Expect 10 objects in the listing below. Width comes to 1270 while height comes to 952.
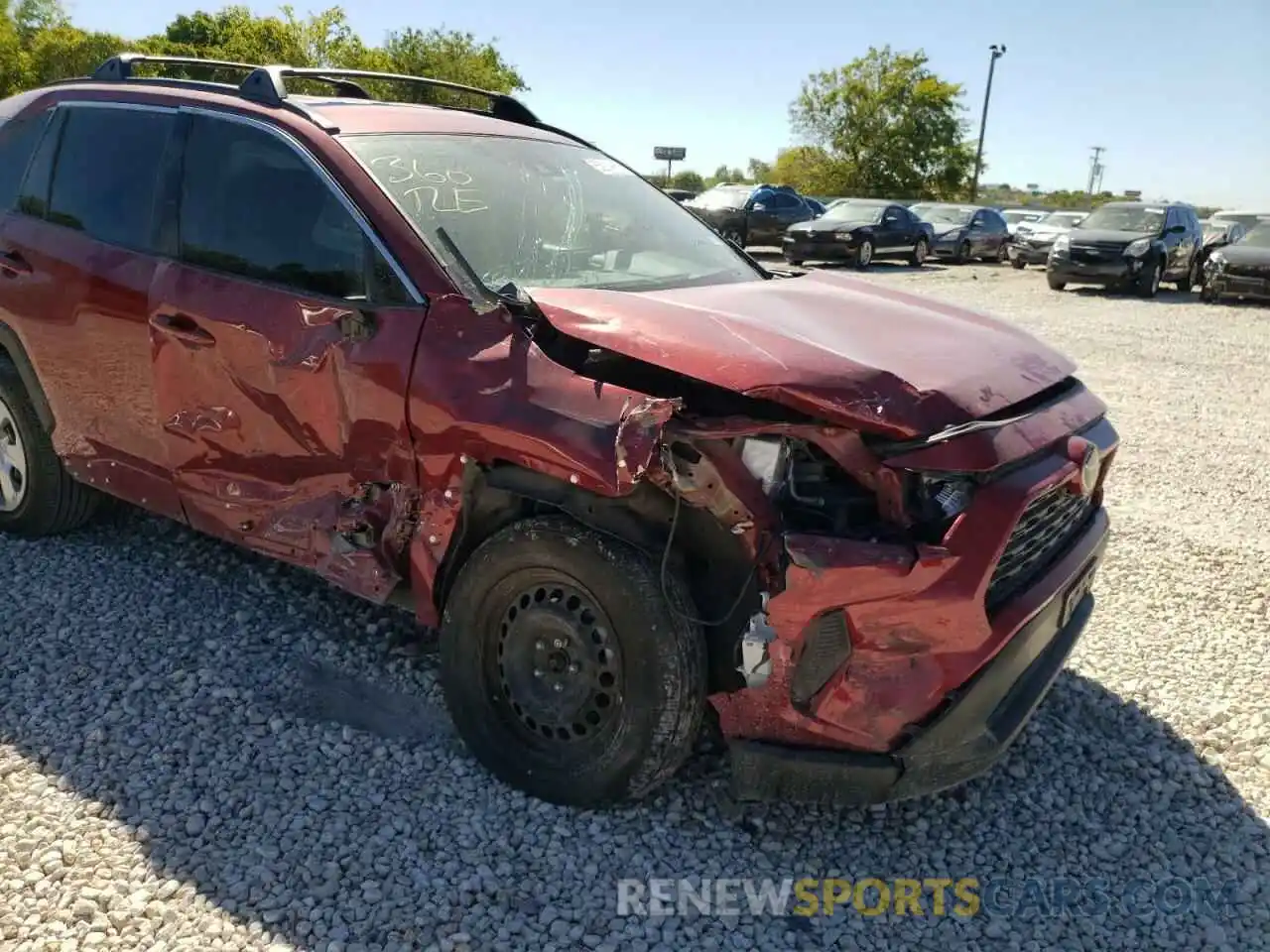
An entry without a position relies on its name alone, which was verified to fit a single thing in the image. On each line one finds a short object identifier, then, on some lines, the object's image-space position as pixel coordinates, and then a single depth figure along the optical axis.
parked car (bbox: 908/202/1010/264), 26.08
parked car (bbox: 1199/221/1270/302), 17.72
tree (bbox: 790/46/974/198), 49.19
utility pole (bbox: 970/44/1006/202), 47.50
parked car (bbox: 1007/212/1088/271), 24.48
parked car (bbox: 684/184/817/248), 23.08
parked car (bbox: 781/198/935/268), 21.50
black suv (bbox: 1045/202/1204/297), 18.36
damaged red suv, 2.48
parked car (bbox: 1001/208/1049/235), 28.49
